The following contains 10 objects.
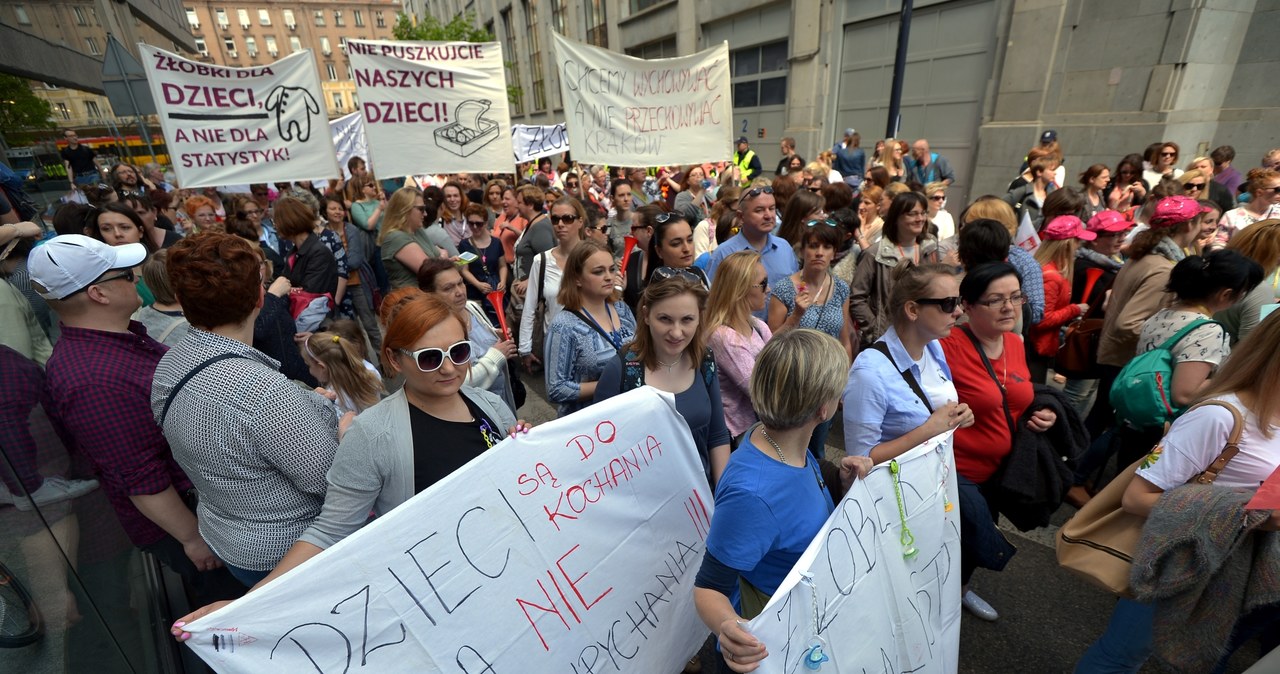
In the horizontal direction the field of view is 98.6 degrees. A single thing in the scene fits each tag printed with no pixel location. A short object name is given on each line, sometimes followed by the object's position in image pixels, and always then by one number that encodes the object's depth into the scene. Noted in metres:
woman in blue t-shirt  1.53
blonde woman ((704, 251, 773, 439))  2.96
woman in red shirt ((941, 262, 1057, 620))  2.44
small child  2.68
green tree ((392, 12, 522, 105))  30.80
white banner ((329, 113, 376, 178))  11.41
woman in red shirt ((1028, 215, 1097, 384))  3.95
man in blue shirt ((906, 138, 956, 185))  8.48
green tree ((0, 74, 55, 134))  9.37
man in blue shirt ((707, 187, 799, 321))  4.04
